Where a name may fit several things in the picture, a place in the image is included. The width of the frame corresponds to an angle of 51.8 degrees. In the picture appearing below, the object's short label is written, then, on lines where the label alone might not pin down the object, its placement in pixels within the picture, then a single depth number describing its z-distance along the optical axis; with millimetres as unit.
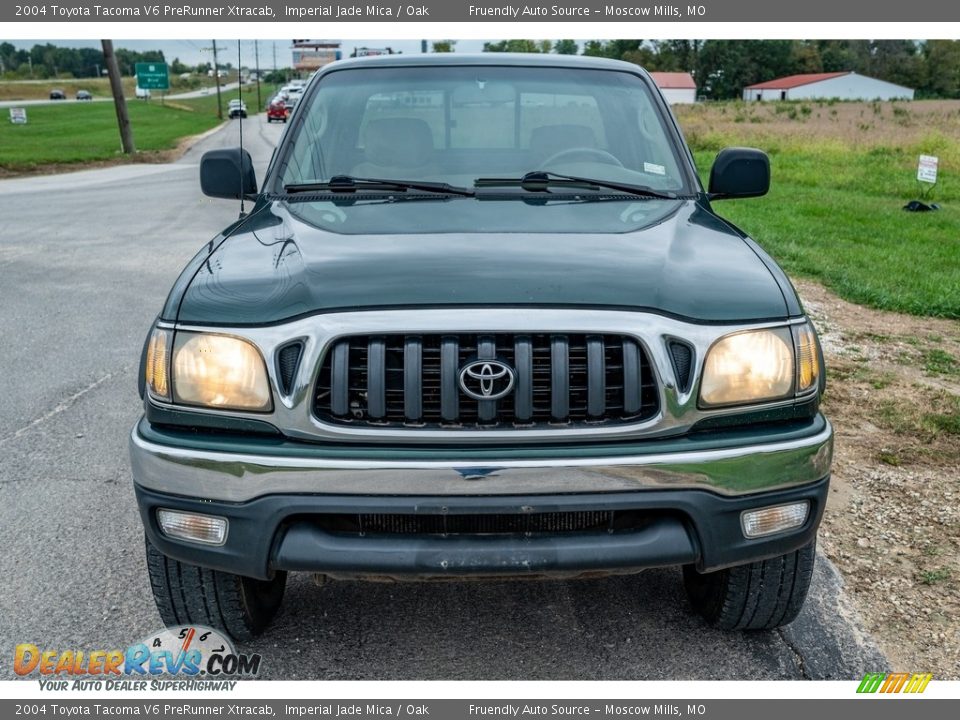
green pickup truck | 2504
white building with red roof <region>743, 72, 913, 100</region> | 108500
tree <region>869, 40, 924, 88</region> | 121562
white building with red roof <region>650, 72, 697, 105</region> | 105562
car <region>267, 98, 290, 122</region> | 53666
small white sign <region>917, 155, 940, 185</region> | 15624
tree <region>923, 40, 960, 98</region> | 110938
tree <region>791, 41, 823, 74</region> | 125000
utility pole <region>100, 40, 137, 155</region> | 30156
